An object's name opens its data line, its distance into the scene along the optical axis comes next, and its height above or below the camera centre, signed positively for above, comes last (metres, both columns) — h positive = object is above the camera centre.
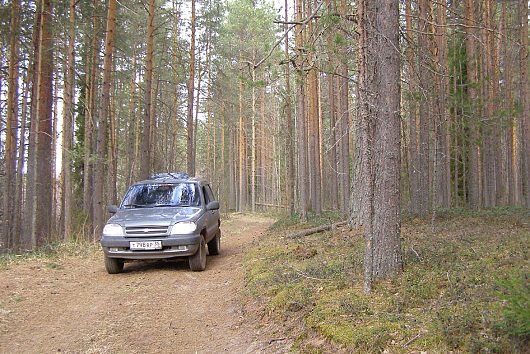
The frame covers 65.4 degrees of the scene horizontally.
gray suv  8.02 -0.69
